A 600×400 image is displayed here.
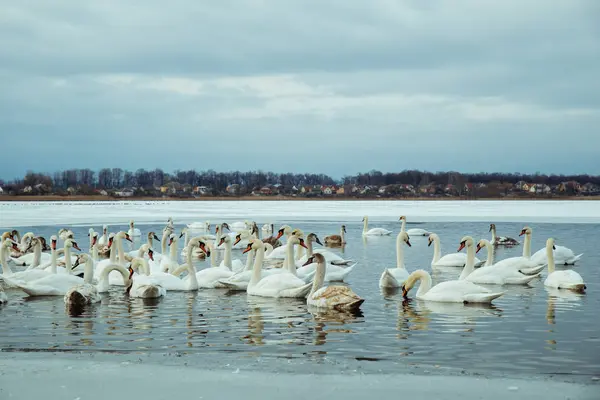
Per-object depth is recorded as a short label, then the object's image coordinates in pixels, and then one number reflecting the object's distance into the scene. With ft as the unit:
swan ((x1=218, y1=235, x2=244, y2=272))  49.85
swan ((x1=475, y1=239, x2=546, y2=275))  47.21
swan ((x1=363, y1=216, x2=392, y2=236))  94.65
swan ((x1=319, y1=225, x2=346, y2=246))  82.17
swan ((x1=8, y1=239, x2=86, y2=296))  41.73
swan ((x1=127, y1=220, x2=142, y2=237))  82.10
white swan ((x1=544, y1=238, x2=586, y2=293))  42.45
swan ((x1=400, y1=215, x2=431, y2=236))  93.09
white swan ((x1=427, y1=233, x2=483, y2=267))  56.54
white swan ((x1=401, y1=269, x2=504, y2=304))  38.19
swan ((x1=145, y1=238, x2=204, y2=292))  43.55
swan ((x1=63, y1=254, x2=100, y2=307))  37.70
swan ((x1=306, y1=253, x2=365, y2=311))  36.24
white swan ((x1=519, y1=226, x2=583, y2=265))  56.70
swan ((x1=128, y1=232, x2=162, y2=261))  58.06
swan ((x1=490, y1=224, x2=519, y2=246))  80.30
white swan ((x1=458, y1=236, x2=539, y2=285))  45.91
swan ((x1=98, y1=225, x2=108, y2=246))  77.15
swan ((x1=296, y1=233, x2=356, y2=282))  47.34
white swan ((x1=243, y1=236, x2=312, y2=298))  40.47
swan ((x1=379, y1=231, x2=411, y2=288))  43.38
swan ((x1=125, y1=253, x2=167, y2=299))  40.50
